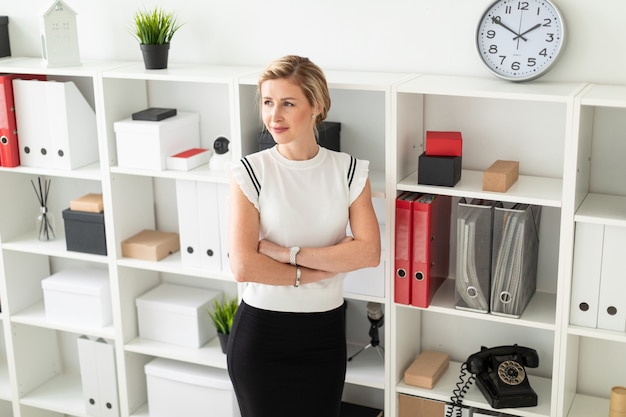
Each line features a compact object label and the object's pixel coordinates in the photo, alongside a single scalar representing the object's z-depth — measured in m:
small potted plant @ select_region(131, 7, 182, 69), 3.27
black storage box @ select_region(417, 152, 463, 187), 2.83
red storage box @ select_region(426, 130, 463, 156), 2.86
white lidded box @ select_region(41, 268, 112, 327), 3.65
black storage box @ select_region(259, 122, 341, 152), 3.07
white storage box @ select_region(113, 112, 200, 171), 3.29
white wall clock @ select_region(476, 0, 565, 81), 2.81
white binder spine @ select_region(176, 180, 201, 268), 3.34
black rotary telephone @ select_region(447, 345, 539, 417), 2.94
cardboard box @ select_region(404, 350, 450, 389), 3.11
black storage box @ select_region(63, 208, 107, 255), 3.52
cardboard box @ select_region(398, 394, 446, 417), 3.10
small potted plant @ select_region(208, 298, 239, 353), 3.41
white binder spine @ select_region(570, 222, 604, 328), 2.68
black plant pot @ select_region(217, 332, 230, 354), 3.40
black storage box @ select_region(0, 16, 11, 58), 3.73
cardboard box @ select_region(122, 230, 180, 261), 3.46
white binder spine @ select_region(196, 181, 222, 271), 3.30
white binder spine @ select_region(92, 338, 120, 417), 3.68
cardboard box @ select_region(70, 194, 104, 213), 3.54
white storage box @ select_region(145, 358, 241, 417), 3.46
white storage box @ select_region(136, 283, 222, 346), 3.54
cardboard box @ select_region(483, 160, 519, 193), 2.77
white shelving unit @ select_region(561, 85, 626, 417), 2.64
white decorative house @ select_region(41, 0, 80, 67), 3.35
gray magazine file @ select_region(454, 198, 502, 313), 2.85
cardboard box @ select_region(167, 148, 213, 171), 3.30
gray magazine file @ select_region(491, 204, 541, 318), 2.80
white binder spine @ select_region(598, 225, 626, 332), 2.64
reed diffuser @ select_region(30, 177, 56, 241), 3.75
